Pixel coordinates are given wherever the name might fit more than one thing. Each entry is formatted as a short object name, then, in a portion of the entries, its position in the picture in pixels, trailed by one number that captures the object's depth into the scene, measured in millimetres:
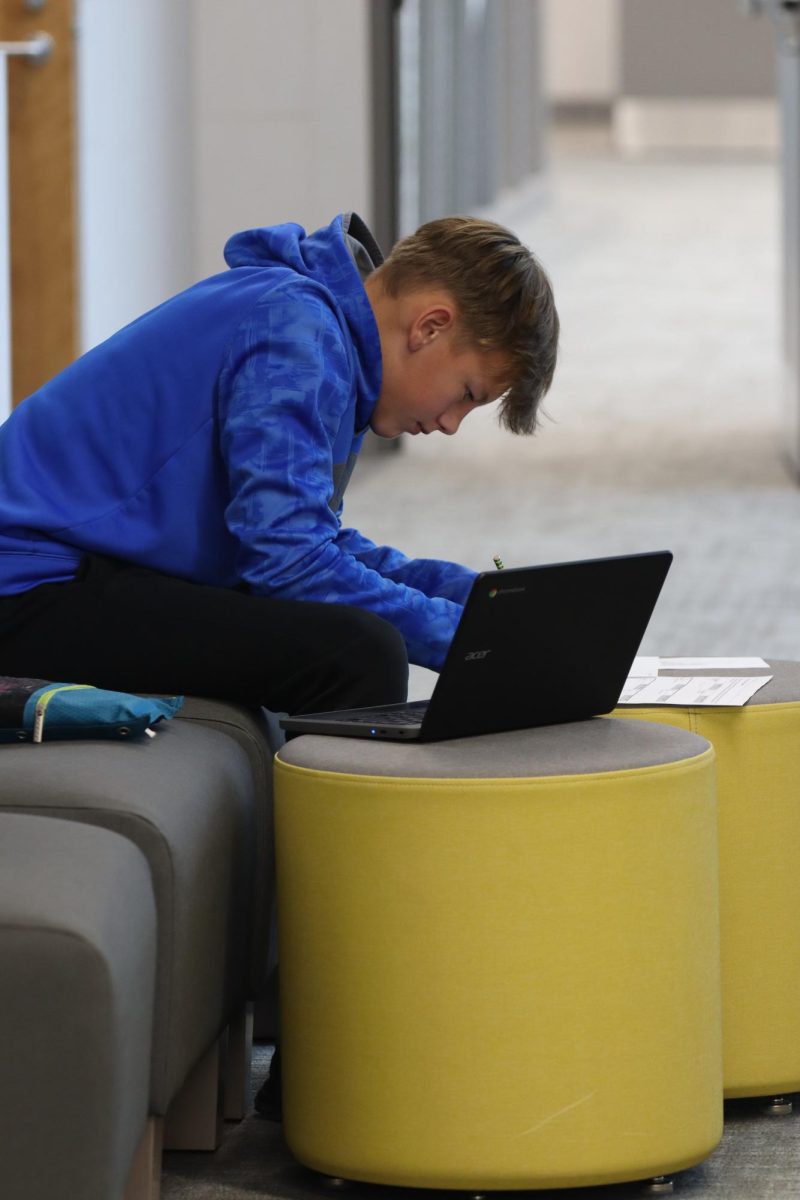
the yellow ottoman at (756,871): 9697
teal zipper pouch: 9539
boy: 9756
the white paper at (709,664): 9914
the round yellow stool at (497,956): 9362
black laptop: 9470
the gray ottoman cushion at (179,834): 9304
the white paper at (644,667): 9948
